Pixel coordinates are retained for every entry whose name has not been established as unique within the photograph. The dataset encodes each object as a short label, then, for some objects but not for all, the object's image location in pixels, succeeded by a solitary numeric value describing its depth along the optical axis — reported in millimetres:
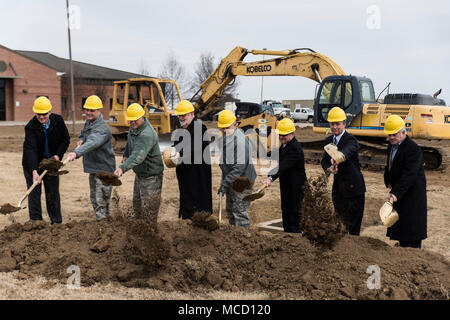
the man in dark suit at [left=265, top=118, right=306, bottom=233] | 5840
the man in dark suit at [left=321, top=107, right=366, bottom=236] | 5414
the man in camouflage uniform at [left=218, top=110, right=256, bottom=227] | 5621
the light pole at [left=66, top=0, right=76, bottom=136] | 22806
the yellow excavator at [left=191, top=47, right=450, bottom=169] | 11773
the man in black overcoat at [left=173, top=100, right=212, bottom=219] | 5625
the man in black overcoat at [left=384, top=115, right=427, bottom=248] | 4852
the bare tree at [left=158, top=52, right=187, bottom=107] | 38625
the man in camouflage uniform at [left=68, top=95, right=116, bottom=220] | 6133
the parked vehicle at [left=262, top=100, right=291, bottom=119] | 39188
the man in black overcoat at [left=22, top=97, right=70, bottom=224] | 6000
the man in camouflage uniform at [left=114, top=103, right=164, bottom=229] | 5613
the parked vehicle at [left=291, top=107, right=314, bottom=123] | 41969
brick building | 36406
